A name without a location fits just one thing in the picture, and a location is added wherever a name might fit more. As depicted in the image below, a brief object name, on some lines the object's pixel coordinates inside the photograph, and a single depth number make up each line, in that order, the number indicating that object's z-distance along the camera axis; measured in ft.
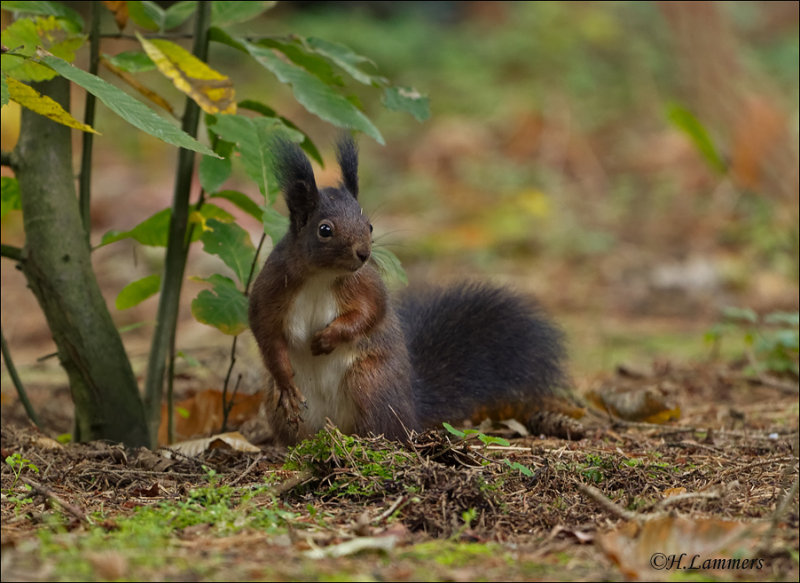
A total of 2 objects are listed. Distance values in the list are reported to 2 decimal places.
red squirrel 17.71
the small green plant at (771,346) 26.30
